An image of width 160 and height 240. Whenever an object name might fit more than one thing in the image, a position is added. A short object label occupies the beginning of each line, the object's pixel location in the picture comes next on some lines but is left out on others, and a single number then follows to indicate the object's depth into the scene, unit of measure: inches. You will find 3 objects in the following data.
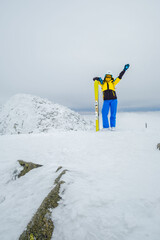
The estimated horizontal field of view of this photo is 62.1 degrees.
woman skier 293.1
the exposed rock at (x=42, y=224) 56.4
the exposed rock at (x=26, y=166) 130.2
